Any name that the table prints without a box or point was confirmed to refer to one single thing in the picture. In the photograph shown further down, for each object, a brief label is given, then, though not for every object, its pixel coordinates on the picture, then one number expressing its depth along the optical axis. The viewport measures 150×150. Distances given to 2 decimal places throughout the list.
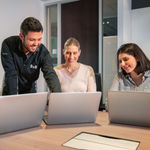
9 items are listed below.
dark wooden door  3.35
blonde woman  1.95
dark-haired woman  1.74
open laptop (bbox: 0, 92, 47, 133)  1.01
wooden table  0.89
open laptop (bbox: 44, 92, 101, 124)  1.16
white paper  0.87
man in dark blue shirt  1.42
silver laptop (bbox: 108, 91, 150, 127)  1.11
